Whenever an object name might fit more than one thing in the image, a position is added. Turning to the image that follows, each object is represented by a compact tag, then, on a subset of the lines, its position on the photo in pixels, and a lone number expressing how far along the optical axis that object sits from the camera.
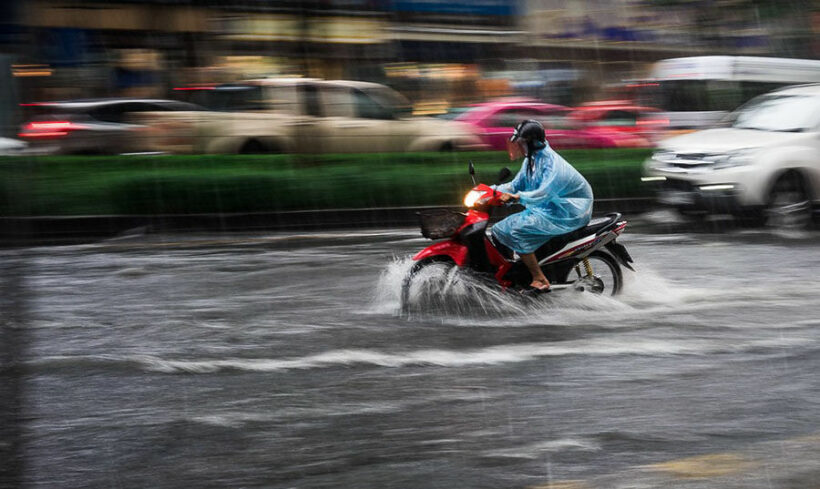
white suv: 13.06
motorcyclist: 7.84
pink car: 19.00
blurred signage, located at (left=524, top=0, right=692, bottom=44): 35.22
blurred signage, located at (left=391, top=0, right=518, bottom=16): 30.25
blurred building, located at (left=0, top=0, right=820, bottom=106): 23.84
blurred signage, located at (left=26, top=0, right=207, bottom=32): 25.00
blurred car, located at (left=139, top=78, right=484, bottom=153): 16.92
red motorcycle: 7.82
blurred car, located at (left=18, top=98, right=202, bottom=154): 16.45
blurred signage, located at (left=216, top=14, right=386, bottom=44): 24.78
